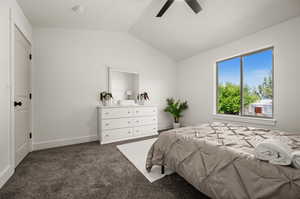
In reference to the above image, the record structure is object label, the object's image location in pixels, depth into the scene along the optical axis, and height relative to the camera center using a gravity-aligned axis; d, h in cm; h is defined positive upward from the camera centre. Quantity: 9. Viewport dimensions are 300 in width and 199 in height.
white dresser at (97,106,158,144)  320 -63
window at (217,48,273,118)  279 +33
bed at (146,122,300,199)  88 -55
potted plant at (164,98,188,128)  435 -35
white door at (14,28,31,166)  213 +5
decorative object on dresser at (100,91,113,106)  345 +4
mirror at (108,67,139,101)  367 +44
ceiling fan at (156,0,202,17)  210 +153
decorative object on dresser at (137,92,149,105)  405 +5
